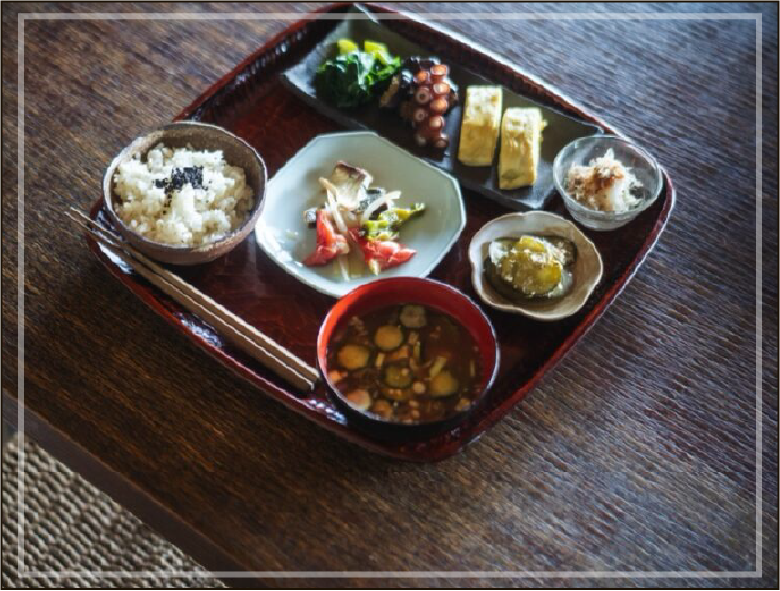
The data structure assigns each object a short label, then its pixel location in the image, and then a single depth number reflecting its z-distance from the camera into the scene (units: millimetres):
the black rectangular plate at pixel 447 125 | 1711
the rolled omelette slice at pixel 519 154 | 1693
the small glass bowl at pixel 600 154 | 1641
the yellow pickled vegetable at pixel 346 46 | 1868
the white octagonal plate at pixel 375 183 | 1601
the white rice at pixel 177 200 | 1556
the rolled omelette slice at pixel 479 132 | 1728
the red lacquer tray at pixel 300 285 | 1433
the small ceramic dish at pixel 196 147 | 1501
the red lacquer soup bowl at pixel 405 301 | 1307
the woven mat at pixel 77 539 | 2078
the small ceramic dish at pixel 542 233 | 1508
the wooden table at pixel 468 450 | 1392
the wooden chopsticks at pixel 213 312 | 1437
